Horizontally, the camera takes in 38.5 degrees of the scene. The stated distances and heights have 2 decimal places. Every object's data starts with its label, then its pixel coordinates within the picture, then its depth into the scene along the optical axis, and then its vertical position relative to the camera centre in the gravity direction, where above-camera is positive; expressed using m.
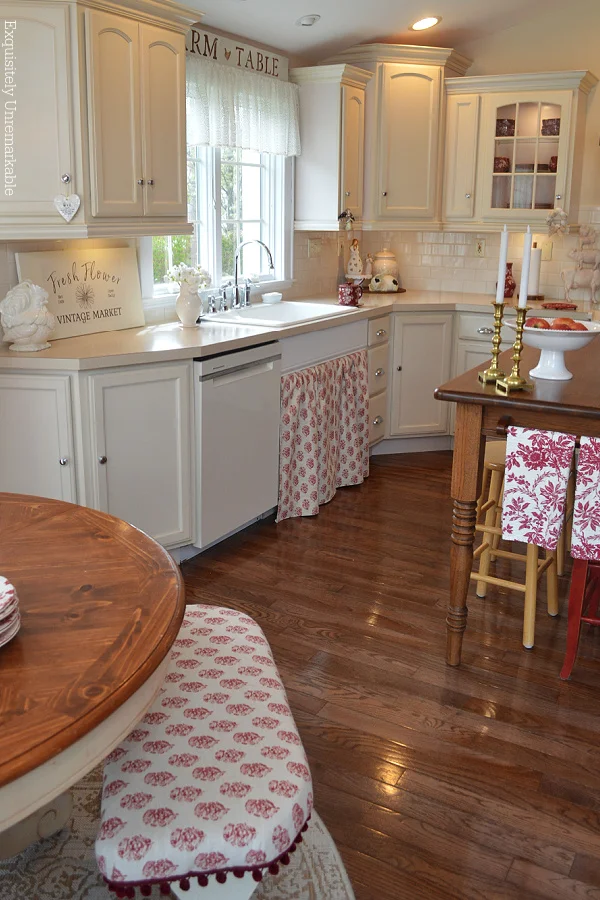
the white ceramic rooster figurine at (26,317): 3.12 -0.28
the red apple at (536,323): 2.72 -0.24
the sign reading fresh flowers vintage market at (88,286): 3.42 -0.20
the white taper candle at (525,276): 2.59 -0.09
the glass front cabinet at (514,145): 5.09 +0.59
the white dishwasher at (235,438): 3.52 -0.84
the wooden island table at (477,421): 2.54 -0.52
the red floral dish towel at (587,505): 2.53 -0.75
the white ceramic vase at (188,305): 3.88 -0.29
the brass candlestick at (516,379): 2.62 -0.40
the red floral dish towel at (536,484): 2.58 -0.71
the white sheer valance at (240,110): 4.04 +0.65
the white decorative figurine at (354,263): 5.68 -0.13
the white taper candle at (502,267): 2.58 -0.07
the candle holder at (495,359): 2.72 -0.36
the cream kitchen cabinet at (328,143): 4.89 +0.56
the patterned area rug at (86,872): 1.90 -1.40
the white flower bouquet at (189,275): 3.89 -0.16
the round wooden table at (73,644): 1.08 -0.60
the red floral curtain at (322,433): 4.16 -0.96
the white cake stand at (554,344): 2.64 -0.30
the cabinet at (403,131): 5.14 +0.66
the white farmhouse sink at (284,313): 4.16 -0.37
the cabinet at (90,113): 2.98 +0.45
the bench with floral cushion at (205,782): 1.30 -0.86
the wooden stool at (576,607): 2.68 -1.11
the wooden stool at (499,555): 2.98 -1.11
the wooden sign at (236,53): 4.09 +0.93
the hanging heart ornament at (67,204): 3.08 +0.12
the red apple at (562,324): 2.70 -0.24
